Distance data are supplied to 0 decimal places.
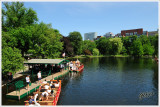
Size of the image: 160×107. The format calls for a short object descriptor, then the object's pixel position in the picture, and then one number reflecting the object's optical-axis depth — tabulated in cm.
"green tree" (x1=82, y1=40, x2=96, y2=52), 10065
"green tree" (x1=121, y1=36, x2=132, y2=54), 10781
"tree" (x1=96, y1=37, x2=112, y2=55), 10429
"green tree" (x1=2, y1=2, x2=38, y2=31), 3789
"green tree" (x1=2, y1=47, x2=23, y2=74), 1917
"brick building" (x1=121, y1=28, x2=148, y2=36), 14026
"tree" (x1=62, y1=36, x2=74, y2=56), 6804
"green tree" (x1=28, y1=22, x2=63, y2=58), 3605
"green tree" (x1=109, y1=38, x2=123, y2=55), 9662
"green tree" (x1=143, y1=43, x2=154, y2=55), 9208
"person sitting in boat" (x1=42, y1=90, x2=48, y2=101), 1385
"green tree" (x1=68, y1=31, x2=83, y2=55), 8564
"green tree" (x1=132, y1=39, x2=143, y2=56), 9169
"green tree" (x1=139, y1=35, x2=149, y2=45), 10160
